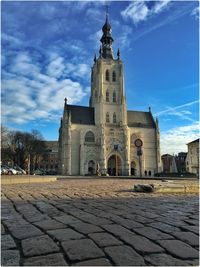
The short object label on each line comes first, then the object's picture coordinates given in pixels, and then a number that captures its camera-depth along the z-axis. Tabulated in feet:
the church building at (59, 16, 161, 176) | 181.98
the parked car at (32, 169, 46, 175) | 163.69
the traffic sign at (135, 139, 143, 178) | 89.76
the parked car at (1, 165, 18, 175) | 106.65
